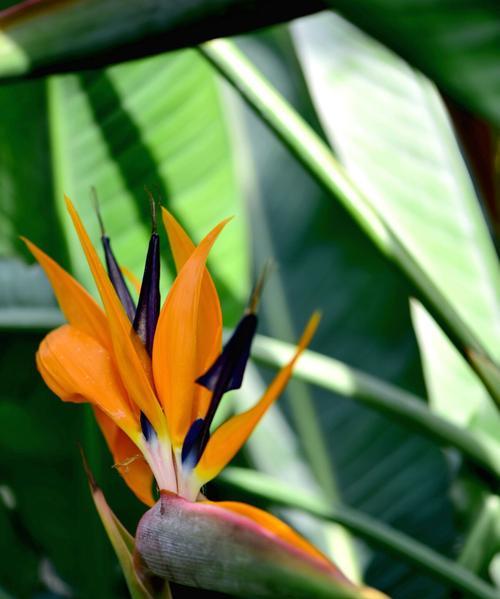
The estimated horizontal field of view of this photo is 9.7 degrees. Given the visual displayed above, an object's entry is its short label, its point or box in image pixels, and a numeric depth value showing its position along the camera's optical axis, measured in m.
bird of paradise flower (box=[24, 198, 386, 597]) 1.00
